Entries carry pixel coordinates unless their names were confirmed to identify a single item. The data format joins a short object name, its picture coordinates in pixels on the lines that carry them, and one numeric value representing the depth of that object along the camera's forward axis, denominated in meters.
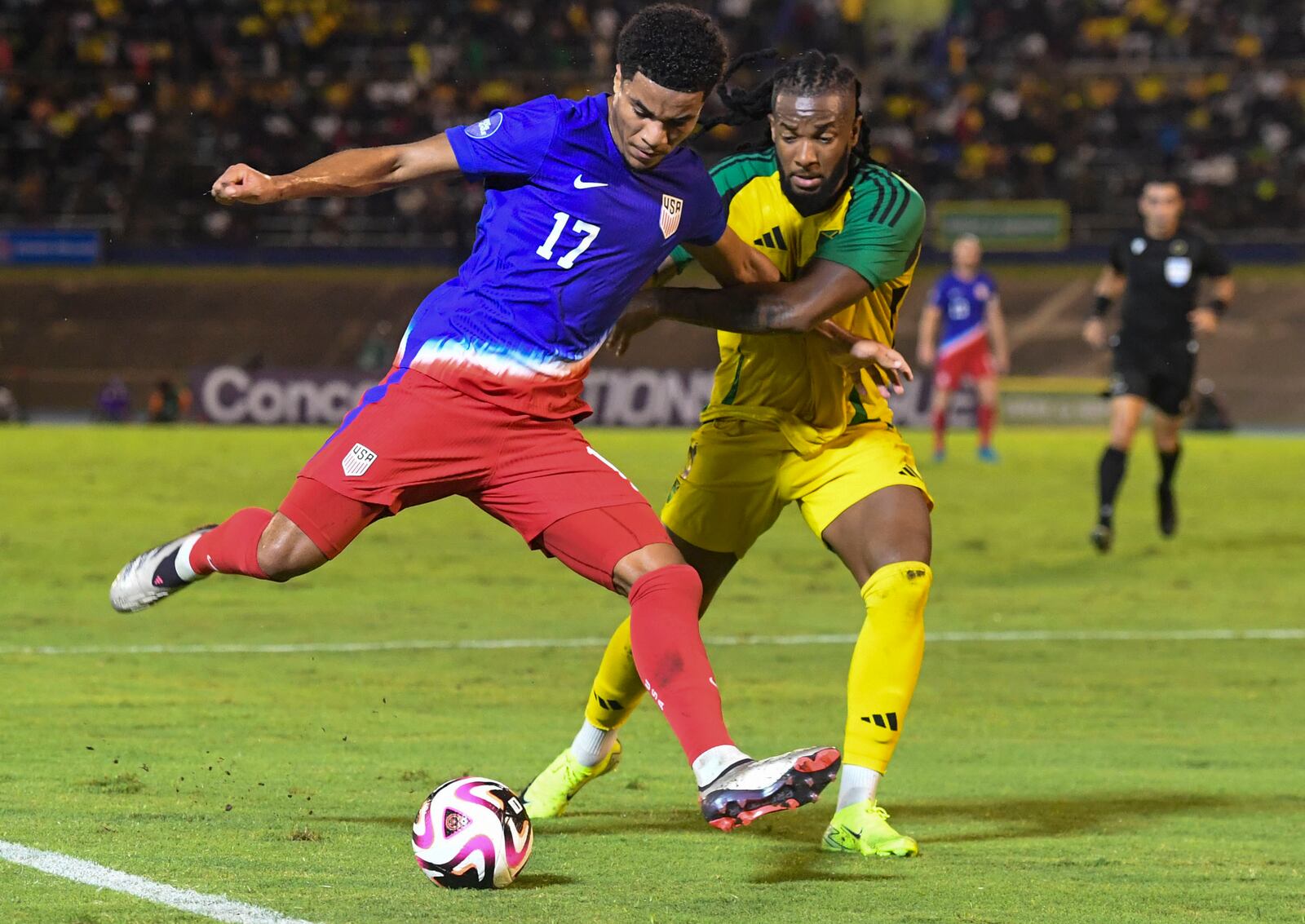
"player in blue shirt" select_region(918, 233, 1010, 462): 42.19
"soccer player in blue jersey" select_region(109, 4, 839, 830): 9.34
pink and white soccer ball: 9.00
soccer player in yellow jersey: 10.33
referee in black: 26.73
